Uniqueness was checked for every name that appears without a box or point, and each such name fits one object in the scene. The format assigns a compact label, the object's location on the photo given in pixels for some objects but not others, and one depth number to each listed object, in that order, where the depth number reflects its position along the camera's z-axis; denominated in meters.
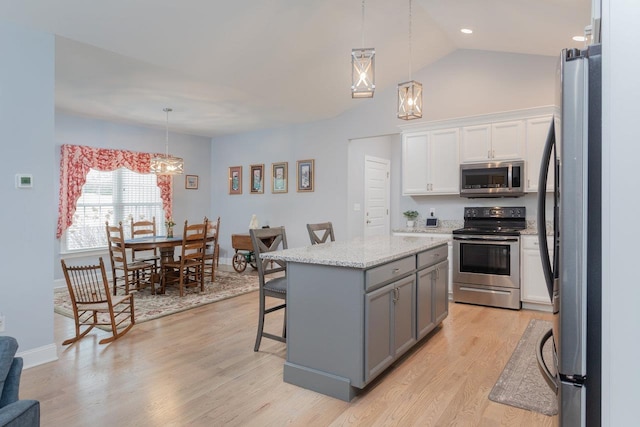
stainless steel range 4.46
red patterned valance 5.84
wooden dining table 5.13
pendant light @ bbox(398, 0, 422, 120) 3.23
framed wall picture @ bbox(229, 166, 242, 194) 7.91
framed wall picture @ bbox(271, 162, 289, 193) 7.23
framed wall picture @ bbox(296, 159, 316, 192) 6.86
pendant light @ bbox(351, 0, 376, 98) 2.77
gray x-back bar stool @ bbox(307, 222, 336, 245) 3.74
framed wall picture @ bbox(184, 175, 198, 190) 7.79
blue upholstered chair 1.21
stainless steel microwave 4.61
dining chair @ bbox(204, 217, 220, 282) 5.80
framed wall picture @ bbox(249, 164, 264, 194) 7.59
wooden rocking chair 3.52
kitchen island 2.39
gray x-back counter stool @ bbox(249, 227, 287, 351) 3.12
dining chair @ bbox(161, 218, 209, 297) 5.17
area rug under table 4.45
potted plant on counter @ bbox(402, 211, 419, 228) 5.67
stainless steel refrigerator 0.99
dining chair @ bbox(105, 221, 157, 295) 5.11
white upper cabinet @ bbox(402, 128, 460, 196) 5.12
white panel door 6.96
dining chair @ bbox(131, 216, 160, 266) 6.22
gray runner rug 2.39
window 6.10
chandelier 5.86
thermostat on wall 2.95
